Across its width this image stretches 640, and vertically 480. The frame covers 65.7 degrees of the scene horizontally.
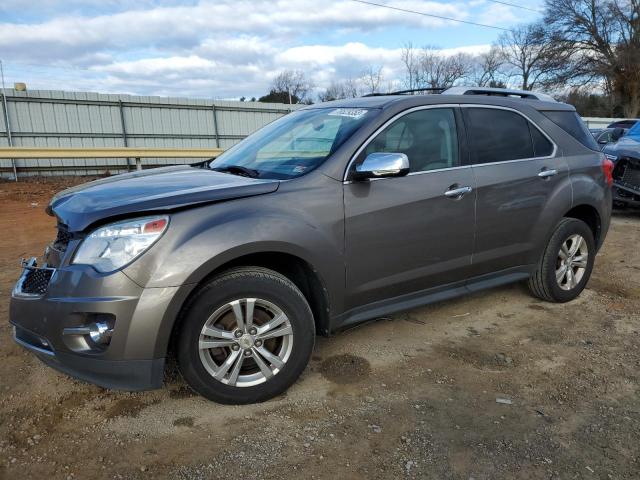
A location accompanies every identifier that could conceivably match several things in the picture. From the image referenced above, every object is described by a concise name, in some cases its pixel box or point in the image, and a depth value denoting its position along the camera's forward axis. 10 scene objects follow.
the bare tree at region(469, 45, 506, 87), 43.25
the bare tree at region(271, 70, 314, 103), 47.04
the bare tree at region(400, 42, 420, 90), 35.41
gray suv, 2.53
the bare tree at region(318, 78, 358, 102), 37.96
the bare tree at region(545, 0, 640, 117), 36.91
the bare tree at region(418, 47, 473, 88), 35.69
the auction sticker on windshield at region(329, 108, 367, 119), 3.44
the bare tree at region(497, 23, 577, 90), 38.33
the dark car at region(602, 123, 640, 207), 8.30
